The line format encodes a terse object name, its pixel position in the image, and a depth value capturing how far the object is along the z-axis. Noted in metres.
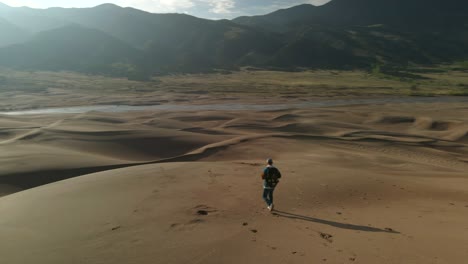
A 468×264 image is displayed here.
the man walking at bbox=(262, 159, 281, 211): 8.74
